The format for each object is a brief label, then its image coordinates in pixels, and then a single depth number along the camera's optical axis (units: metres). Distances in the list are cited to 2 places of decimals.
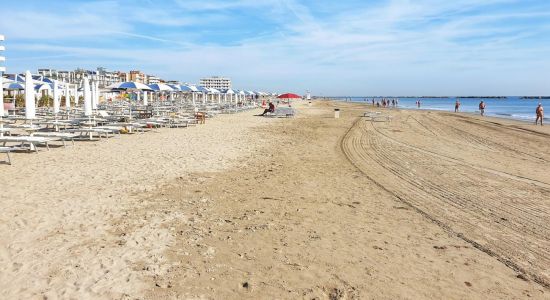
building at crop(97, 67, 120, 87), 108.82
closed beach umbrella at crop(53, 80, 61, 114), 15.04
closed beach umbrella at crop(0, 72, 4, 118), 9.56
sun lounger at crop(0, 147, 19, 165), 8.42
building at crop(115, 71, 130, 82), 120.13
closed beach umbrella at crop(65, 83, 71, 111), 21.12
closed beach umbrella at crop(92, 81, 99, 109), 21.01
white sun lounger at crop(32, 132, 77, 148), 10.77
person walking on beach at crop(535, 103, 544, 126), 24.17
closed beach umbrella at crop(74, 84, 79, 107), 29.44
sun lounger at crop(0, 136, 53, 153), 9.41
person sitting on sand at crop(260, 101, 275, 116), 28.64
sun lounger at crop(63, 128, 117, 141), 12.21
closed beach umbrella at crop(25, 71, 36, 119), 10.31
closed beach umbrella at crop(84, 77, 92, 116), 13.99
